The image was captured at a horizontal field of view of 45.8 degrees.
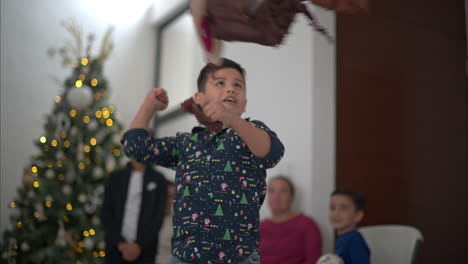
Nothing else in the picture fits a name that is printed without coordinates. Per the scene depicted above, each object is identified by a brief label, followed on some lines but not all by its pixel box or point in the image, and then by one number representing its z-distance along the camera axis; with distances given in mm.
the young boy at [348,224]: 2729
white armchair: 2678
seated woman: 3381
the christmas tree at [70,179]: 4867
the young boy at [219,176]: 1594
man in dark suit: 3594
